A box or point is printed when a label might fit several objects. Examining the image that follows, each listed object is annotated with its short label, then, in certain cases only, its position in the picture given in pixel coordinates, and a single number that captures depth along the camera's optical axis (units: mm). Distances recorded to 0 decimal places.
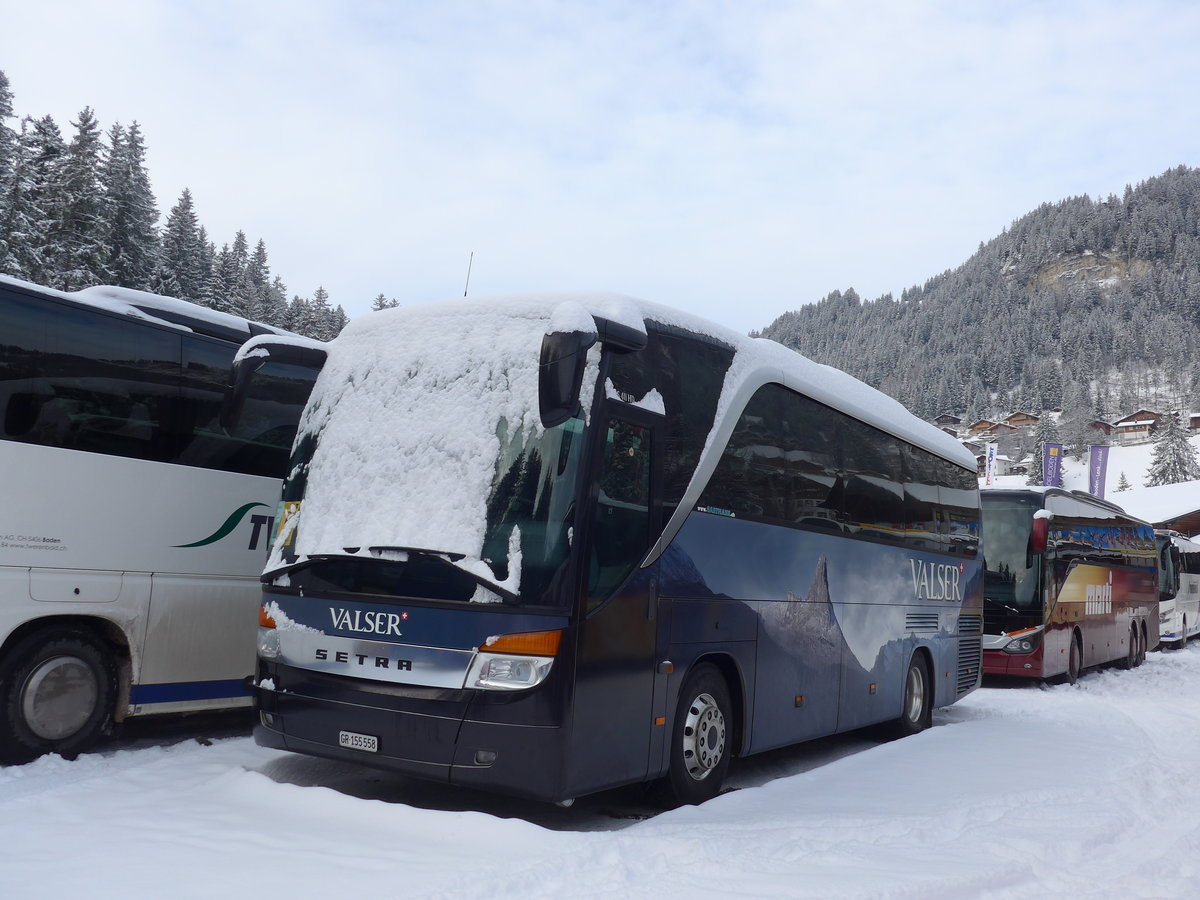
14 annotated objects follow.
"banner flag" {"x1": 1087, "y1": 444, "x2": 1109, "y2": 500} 49594
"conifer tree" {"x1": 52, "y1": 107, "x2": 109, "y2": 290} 46531
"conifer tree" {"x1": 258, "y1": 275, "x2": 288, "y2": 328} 64744
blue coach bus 5660
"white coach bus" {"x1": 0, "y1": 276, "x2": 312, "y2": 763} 7184
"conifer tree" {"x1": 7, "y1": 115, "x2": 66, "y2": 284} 43281
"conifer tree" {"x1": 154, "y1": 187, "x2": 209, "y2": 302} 56125
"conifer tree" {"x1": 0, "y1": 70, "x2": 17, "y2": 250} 43219
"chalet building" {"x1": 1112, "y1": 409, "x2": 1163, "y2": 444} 149250
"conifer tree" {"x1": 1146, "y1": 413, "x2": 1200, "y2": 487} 100062
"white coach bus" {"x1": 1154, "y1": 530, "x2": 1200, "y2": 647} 26156
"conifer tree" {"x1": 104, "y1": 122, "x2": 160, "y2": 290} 50781
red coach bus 15484
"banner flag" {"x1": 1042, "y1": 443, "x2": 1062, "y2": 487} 47812
